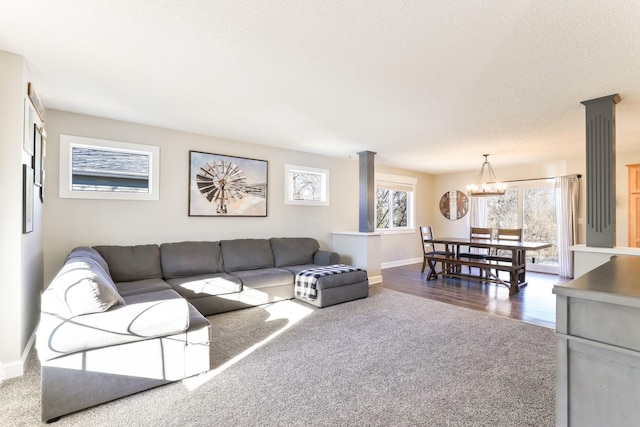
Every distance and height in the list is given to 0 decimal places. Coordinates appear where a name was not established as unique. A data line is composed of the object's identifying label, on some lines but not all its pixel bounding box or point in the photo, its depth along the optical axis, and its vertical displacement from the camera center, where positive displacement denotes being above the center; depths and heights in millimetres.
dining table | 4598 -733
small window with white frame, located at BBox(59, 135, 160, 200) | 3444 +554
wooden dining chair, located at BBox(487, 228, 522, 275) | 5292 -310
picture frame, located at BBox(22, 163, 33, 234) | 2307 +127
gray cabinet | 863 -403
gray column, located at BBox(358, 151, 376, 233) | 5332 +430
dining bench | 4591 -894
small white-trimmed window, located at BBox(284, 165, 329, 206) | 5344 +580
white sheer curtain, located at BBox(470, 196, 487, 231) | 7062 +148
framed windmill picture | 4332 +466
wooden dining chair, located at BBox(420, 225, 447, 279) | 5555 -466
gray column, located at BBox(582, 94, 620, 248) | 2795 +447
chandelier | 5109 +504
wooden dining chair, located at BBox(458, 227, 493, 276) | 5609 -290
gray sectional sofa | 1764 -785
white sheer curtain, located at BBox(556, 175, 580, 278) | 5742 +22
